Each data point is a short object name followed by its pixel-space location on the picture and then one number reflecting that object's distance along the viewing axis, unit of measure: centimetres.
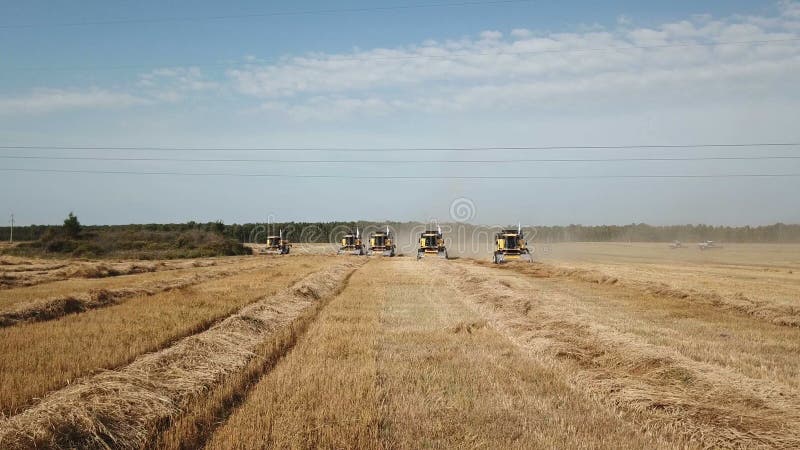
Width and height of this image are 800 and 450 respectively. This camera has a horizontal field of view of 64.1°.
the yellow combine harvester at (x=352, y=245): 6291
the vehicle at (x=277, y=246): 7250
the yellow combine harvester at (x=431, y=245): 5403
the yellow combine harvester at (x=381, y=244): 6212
